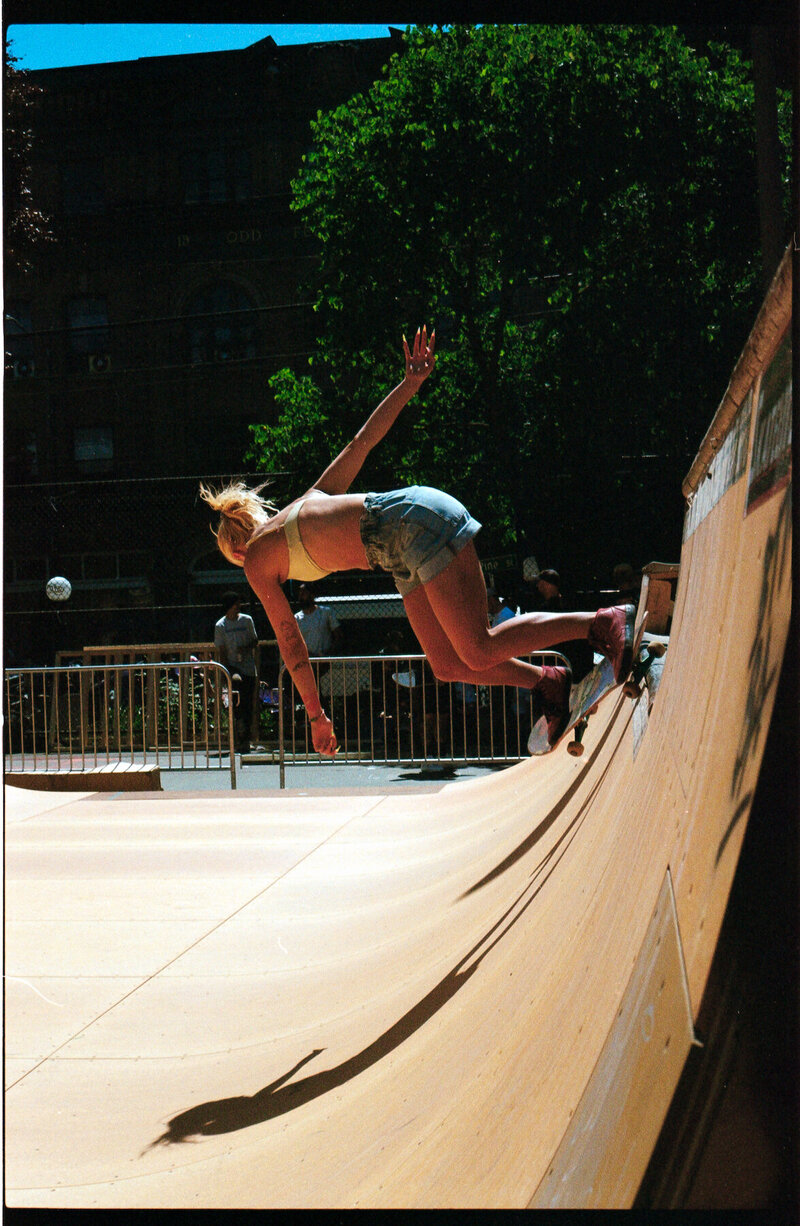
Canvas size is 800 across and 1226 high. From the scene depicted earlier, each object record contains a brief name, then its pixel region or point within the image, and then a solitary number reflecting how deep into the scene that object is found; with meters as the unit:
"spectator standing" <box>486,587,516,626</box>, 8.94
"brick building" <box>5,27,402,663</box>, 24.98
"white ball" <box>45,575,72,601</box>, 23.12
